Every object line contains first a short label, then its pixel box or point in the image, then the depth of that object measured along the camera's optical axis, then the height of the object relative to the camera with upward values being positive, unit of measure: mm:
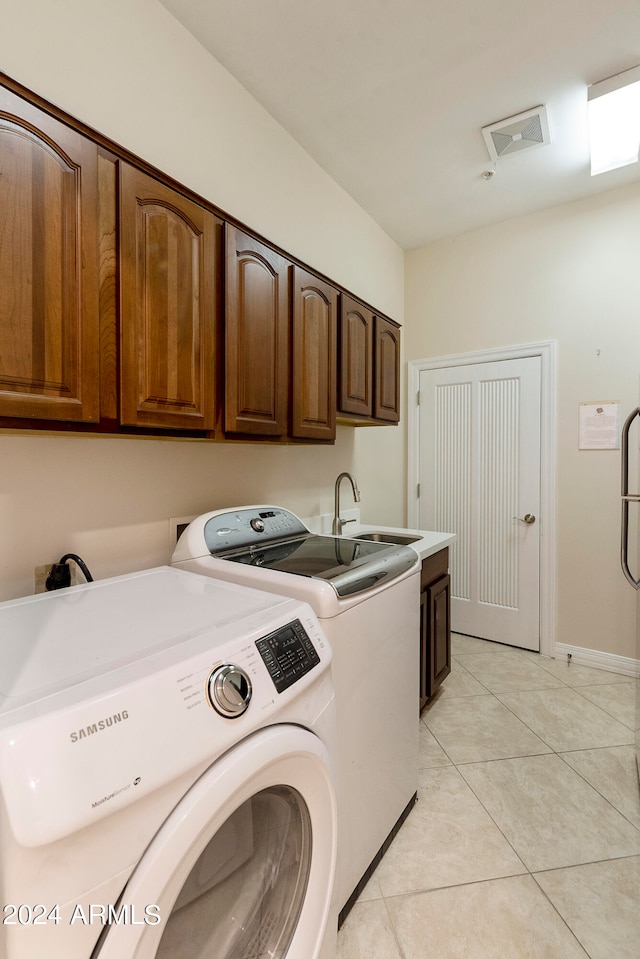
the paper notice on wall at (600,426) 2662 +259
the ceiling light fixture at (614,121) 1865 +1614
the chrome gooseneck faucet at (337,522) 2348 -289
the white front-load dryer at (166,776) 537 -450
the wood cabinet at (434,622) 2107 -773
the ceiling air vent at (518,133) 2078 +1652
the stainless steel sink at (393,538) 2340 -382
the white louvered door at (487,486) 2943 -129
